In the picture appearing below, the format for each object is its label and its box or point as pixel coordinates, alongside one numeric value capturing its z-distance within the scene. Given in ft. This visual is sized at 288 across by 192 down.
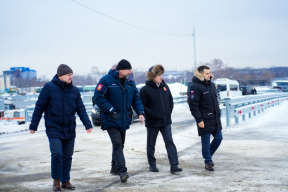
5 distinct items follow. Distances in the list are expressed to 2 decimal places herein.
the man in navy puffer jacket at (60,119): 18.30
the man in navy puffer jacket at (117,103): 20.11
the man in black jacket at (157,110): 22.09
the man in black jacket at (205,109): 22.31
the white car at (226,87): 118.21
